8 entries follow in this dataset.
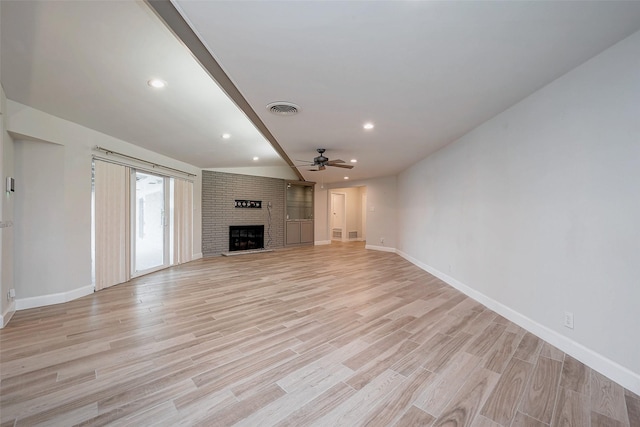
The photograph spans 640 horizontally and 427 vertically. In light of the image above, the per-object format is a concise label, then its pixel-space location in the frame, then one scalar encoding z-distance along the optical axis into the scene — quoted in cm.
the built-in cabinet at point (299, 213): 902
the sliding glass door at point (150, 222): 485
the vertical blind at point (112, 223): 389
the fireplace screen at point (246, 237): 769
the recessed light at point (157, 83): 248
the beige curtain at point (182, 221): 579
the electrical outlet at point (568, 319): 220
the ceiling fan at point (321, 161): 486
